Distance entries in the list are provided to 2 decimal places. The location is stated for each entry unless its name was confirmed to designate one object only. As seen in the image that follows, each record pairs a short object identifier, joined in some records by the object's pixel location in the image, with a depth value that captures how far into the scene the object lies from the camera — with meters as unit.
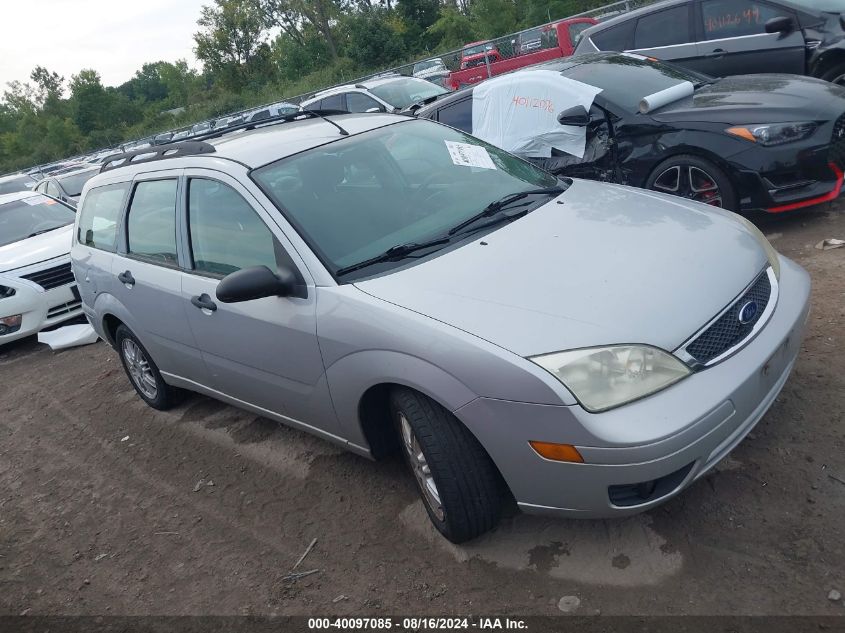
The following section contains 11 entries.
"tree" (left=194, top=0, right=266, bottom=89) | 58.16
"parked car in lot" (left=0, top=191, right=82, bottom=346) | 7.70
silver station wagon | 2.52
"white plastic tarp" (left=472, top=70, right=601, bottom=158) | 6.29
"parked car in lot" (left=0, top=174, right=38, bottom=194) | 16.88
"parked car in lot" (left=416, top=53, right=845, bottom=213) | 5.26
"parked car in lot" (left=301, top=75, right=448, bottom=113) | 13.14
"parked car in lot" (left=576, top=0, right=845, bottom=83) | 7.55
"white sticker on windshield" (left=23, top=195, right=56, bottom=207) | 9.74
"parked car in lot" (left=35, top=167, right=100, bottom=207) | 13.86
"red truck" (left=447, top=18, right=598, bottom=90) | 17.69
